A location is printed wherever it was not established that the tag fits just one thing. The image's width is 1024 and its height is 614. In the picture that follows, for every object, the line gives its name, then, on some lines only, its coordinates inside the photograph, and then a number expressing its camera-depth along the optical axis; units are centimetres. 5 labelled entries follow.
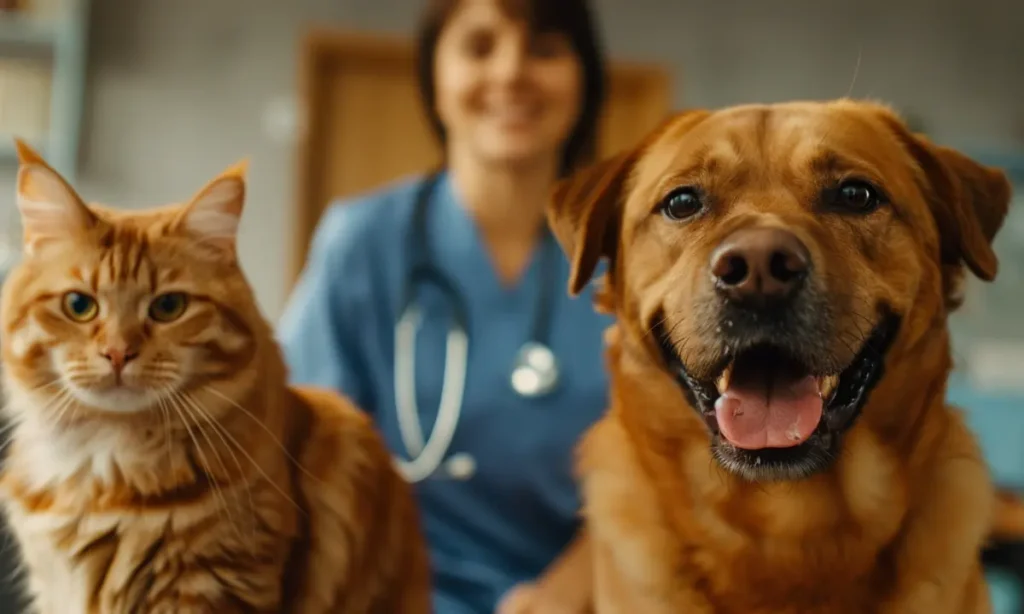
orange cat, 51
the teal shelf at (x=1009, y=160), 222
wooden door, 190
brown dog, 60
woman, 95
